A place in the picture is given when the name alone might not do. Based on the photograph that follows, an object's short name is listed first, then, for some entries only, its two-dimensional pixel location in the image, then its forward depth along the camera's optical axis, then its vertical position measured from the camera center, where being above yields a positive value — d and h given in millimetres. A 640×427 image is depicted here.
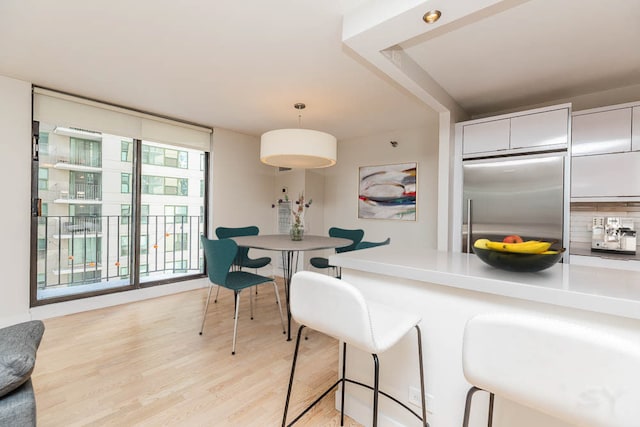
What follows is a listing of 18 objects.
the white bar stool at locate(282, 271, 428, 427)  1061 -417
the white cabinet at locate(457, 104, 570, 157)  2584 +784
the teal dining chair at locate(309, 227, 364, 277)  3375 -315
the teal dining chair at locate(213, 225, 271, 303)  3461 -516
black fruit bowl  1082 -174
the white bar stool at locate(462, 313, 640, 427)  628 -364
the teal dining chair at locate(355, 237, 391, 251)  2645 -293
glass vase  3137 -217
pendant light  2523 +590
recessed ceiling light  1510 +1035
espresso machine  2512 -171
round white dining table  2559 -304
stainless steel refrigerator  2600 +162
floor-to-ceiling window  3043 +178
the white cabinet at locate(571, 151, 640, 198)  2395 +349
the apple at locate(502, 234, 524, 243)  1216 -105
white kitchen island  944 -346
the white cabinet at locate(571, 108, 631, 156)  2426 +720
